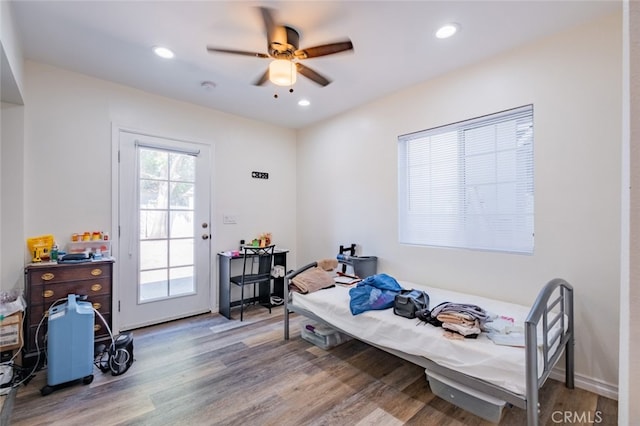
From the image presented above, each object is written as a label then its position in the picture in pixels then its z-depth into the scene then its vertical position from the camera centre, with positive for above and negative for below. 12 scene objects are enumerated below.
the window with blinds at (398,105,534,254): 2.57 +0.29
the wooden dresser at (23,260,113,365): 2.51 -0.69
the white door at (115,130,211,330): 3.36 -0.21
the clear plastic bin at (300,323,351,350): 2.90 -1.23
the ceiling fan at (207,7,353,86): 2.10 +1.20
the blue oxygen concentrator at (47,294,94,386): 2.19 -1.00
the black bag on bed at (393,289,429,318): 2.21 -0.69
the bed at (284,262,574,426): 1.56 -0.84
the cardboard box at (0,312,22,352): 2.28 -0.94
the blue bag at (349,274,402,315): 2.40 -0.68
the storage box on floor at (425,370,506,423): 1.82 -1.21
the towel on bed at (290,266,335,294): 3.01 -0.71
